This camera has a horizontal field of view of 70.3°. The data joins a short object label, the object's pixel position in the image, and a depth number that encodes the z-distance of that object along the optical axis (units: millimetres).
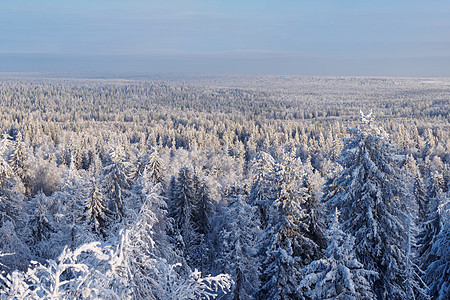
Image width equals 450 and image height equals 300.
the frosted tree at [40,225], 25969
